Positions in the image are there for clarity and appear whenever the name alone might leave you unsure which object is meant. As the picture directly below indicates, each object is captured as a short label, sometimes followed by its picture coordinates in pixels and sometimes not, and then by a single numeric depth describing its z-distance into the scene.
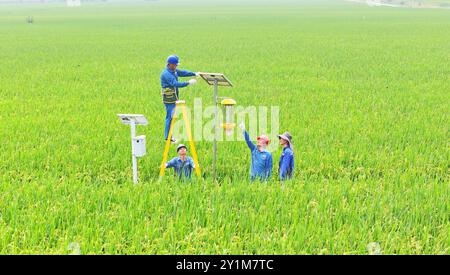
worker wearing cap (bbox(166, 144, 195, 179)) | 10.79
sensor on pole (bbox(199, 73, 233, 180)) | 9.54
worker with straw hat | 9.70
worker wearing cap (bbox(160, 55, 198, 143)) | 12.32
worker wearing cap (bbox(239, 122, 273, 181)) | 10.00
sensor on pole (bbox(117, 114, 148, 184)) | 9.39
